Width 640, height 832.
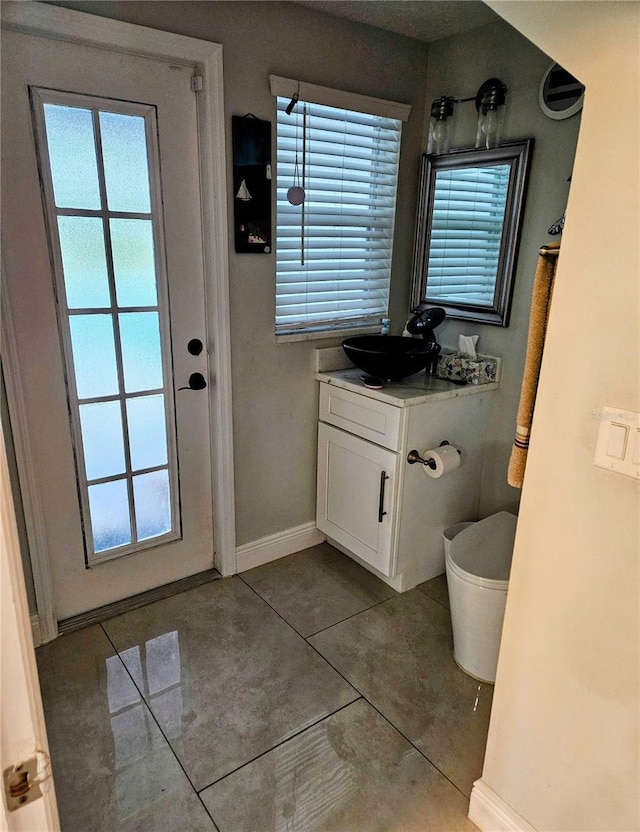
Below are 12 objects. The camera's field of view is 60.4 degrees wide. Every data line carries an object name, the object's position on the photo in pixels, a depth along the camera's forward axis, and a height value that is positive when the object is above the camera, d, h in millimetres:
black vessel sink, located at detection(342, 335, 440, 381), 2393 -498
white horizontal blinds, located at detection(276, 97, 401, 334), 2426 +94
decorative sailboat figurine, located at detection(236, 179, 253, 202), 2234 +173
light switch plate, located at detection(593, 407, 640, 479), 1096 -374
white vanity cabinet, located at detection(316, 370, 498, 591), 2355 -1004
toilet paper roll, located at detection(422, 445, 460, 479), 2281 -860
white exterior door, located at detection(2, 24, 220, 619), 1867 -250
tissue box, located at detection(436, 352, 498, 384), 2533 -553
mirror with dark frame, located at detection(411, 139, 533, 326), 2393 +61
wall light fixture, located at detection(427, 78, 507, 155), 2346 +547
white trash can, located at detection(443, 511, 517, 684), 1966 -1208
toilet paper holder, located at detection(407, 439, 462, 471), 2320 -878
